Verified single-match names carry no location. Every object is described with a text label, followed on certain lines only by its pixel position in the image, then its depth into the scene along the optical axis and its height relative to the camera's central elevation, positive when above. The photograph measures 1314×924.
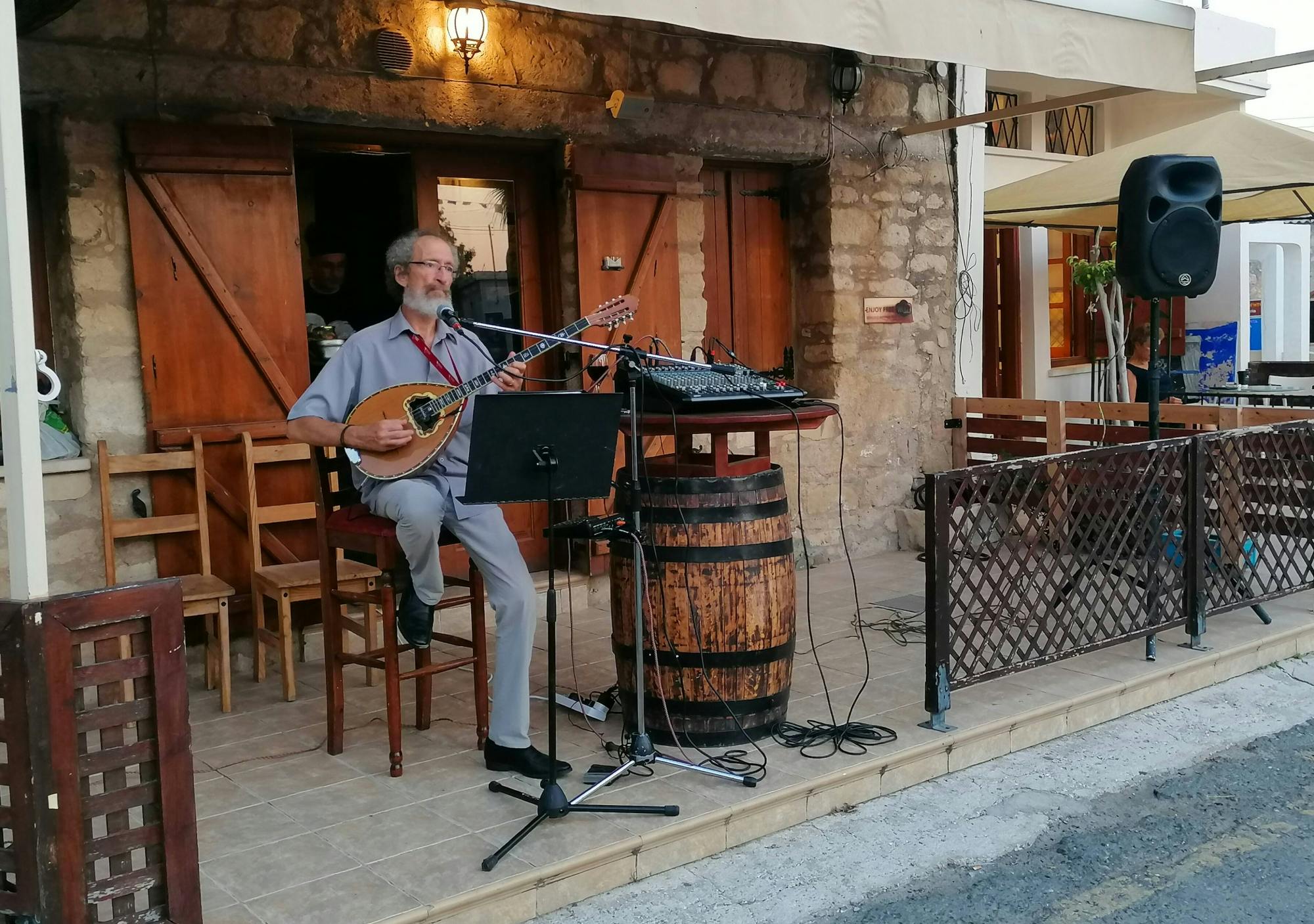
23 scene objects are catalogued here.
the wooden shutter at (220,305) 4.57 +0.35
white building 9.04 +0.91
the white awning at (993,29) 4.09 +1.38
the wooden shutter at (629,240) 5.74 +0.69
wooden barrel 3.60 -0.71
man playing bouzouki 3.51 -0.28
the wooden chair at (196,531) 4.30 -0.53
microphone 3.30 +0.19
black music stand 2.99 -0.19
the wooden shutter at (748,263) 6.64 +0.64
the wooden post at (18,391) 2.30 +0.02
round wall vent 4.97 +1.42
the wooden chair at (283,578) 4.35 -0.72
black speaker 5.29 +0.60
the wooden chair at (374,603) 3.60 -0.71
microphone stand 3.41 -0.79
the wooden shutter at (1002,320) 9.40 +0.35
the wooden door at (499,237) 5.59 +0.71
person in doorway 5.68 +0.51
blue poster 11.15 +0.09
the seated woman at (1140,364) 7.87 -0.03
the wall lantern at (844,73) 6.67 +1.68
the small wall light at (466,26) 5.16 +1.57
